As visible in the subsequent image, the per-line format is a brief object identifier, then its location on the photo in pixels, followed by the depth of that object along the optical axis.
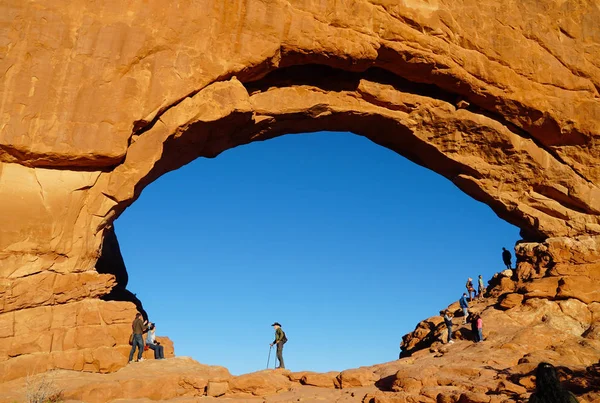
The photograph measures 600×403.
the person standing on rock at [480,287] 26.76
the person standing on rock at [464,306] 21.66
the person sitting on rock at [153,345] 17.75
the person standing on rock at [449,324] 19.59
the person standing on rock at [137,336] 15.76
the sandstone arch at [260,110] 14.85
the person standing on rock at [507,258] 25.91
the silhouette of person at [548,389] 5.81
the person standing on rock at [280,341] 19.03
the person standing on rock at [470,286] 26.52
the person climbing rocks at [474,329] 18.40
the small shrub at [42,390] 12.09
